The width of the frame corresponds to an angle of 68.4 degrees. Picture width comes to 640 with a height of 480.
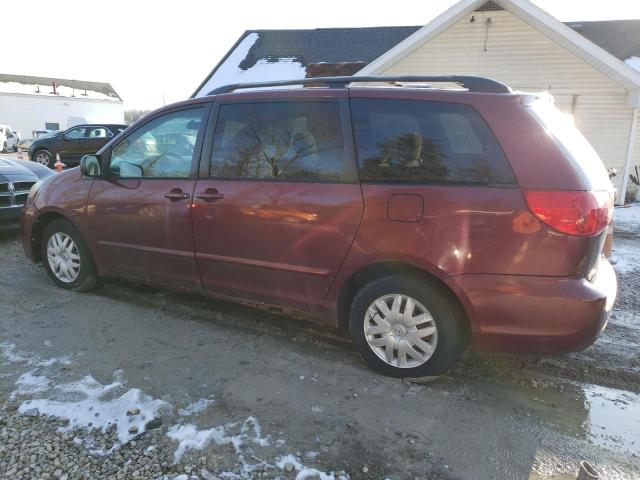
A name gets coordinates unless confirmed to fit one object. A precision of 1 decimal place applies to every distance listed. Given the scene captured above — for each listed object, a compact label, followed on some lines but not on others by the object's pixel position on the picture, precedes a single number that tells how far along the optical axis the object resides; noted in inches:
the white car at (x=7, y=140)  1095.2
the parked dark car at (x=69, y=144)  678.5
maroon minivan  100.7
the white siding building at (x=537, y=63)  441.4
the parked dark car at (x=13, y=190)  239.3
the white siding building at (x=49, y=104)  1715.1
